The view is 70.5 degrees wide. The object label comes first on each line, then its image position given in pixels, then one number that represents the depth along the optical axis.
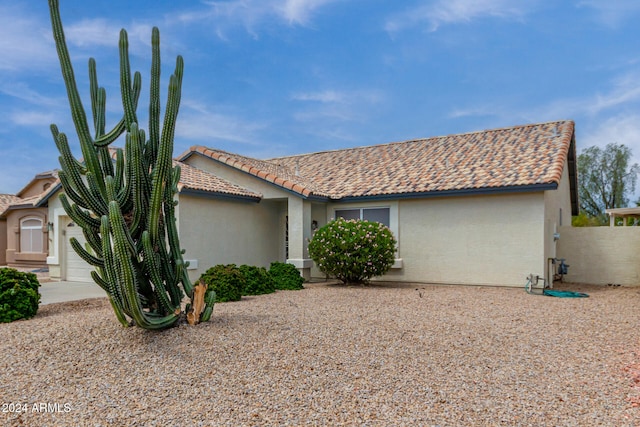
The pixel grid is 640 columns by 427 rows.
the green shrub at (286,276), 13.41
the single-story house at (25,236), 23.30
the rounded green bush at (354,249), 13.40
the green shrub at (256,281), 11.75
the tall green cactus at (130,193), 6.28
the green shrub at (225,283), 10.44
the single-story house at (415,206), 13.62
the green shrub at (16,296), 8.64
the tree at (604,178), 36.16
